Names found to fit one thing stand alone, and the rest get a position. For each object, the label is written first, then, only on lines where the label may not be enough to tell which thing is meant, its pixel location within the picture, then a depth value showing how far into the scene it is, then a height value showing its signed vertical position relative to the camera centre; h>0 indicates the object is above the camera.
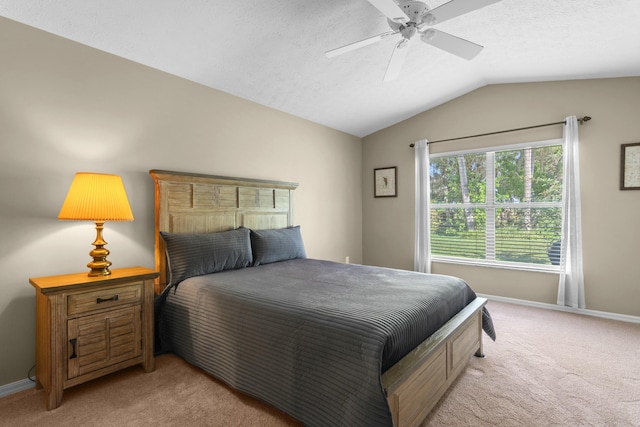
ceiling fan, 1.83 +1.22
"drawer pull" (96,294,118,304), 2.04 -0.55
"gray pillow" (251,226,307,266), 3.16 -0.33
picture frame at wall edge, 3.22 +0.49
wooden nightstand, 1.85 -0.72
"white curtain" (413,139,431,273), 4.50 +0.11
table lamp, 2.00 +0.07
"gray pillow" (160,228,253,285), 2.54 -0.33
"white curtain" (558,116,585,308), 3.46 -0.10
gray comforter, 1.43 -0.64
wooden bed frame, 1.55 -0.12
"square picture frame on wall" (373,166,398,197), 4.88 +0.52
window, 3.78 +0.11
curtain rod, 3.44 +1.04
